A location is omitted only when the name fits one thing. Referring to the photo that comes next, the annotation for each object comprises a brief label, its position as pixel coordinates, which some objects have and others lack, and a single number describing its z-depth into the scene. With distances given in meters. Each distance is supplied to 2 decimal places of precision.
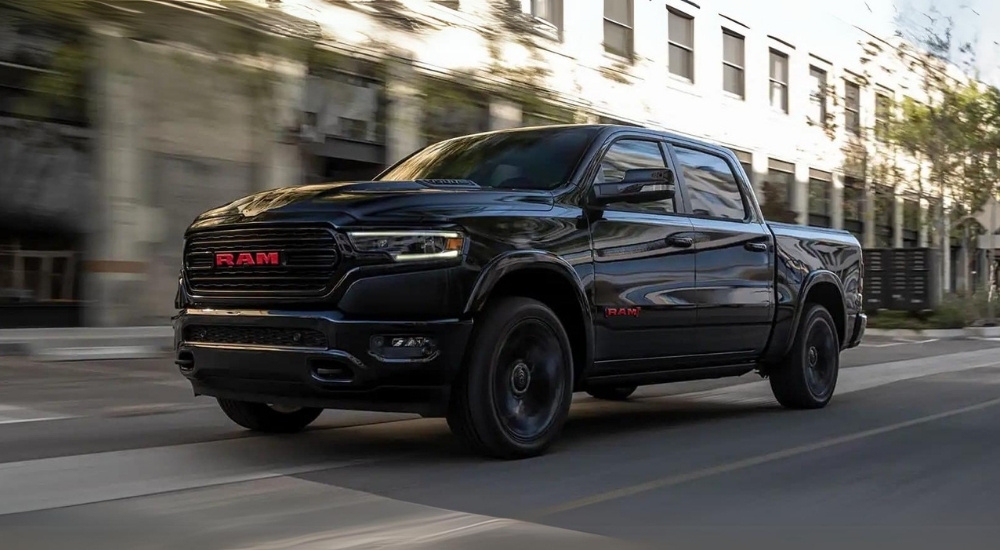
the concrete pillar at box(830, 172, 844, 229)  34.31
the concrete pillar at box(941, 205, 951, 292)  31.68
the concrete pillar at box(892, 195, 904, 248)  35.80
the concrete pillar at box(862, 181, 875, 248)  30.94
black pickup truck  5.61
